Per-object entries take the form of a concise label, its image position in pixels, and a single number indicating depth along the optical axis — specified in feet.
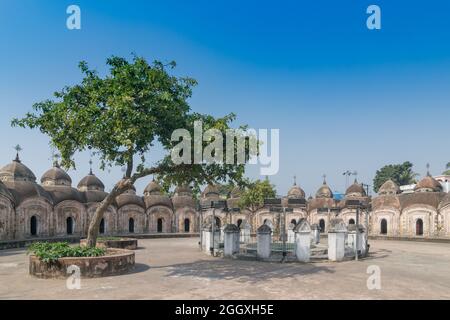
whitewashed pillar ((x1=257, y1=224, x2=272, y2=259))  62.64
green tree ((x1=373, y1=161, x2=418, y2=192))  269.44
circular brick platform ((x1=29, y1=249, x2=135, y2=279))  44.50
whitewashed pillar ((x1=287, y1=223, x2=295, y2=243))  93.66
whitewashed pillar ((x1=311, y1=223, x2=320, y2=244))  93.64
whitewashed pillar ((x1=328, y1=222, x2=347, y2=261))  63.16
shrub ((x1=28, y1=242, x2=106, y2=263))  45.21
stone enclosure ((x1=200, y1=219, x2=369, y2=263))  62.23
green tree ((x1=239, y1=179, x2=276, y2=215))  127.65
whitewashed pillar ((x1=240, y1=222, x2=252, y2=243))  87.86
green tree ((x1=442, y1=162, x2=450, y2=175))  277.85
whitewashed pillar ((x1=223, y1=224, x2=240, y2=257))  66.18
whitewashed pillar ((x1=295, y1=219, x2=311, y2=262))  61.46
